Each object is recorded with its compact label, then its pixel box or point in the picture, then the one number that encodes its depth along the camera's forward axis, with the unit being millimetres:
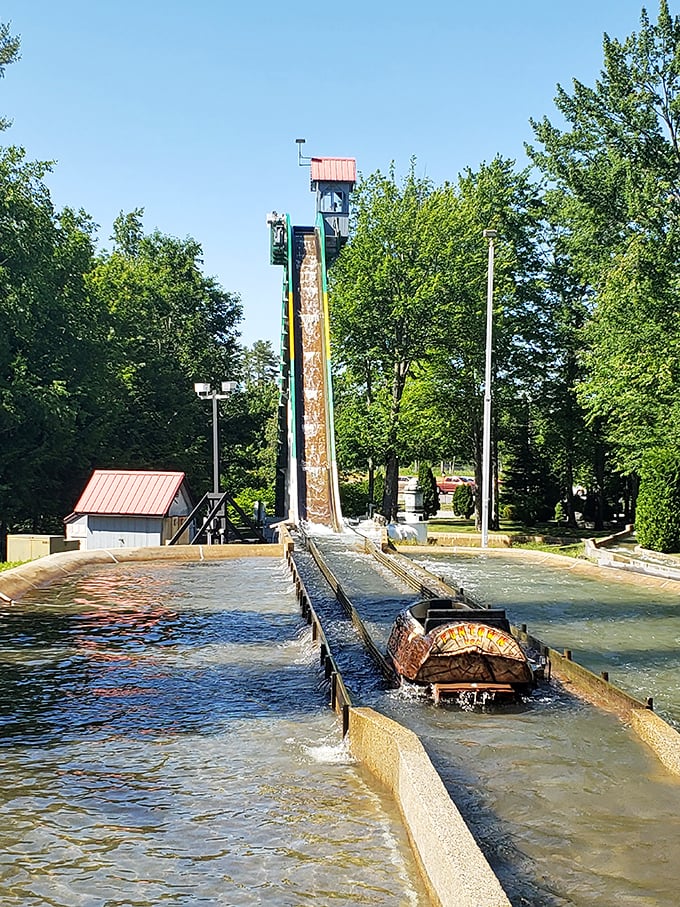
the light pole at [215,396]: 37219
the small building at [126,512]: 29969
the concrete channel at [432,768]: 5695
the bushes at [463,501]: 50062
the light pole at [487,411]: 31062
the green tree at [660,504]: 28547
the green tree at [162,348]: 49500
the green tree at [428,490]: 50981
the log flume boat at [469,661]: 11375
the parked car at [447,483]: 79625
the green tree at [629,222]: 31281
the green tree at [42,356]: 38625
